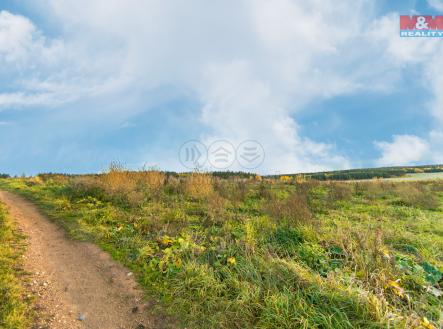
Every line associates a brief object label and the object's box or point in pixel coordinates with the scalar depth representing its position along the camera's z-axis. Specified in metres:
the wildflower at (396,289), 2.97
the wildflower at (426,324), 2.48
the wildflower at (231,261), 3.81
